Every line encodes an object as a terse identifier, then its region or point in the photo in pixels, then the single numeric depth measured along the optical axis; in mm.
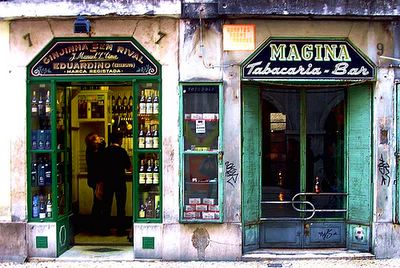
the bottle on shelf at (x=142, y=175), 10336
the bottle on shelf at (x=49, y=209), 10391
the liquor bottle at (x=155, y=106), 10344
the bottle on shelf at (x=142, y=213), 10307
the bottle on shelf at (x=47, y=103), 10414
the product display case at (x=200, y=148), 10180
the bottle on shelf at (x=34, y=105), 10367
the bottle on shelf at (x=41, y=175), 10383
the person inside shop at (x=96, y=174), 12102
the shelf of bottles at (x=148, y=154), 10305
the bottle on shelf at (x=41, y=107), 10406
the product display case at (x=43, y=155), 10336
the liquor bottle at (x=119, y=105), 13008
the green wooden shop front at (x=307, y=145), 10242
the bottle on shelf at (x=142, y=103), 10359
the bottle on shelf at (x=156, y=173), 10320
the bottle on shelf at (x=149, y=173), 10328
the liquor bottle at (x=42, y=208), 10352
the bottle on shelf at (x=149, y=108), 10352
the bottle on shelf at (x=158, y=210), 10281
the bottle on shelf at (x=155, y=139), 10305
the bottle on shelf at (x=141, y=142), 10320
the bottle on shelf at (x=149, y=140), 10312
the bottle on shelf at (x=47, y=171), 10422
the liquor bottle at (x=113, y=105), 13047
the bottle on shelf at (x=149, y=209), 10320
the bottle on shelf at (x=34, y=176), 10344
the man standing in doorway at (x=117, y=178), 12039
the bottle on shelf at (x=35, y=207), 10320
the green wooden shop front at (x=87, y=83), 10289
